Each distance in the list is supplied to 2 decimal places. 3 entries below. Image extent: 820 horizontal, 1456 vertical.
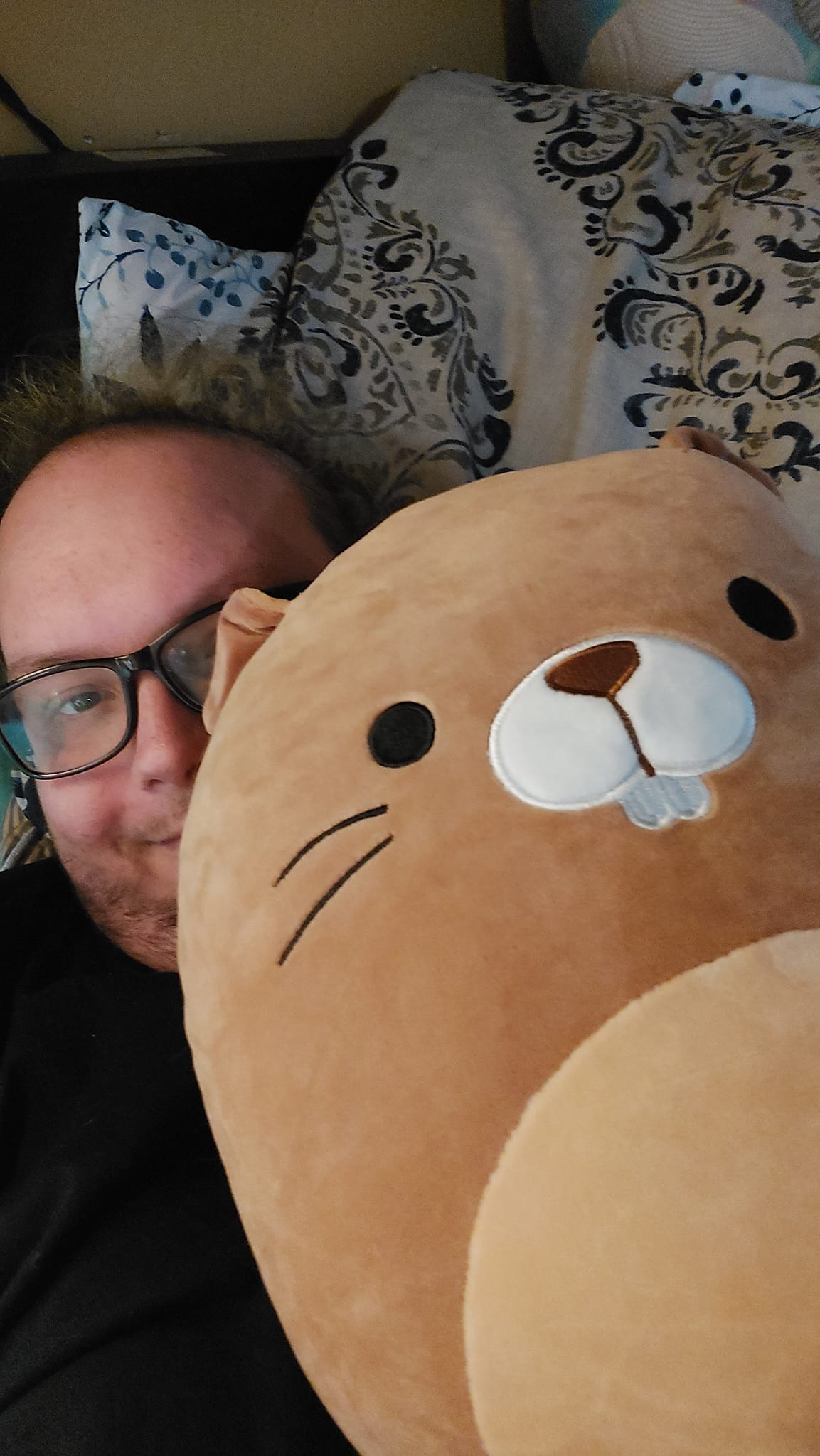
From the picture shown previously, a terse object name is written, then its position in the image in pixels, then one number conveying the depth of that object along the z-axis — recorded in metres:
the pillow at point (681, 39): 1.21
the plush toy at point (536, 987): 0.26
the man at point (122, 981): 0.57
